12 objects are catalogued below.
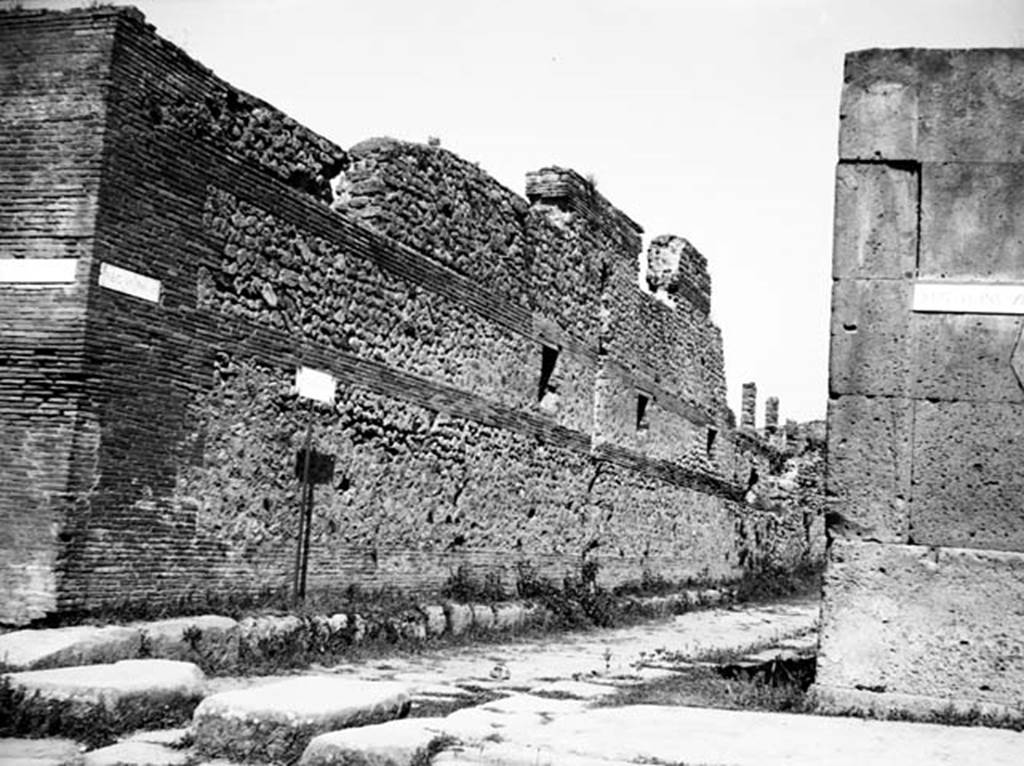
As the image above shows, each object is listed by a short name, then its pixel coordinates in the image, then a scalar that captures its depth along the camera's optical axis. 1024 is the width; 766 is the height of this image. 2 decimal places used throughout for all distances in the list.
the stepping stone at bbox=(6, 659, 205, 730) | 5.25
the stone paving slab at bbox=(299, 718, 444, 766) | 4.49
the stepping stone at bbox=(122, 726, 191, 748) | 5.05
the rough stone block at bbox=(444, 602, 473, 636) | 10.80
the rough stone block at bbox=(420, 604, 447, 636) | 10.45
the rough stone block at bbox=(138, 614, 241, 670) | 7.43
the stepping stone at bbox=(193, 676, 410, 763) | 4.88
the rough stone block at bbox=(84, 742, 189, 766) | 4.63
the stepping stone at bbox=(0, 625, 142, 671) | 6.26
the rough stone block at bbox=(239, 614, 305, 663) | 8.21
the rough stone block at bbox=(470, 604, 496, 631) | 11.26
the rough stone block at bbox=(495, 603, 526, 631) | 11.62
